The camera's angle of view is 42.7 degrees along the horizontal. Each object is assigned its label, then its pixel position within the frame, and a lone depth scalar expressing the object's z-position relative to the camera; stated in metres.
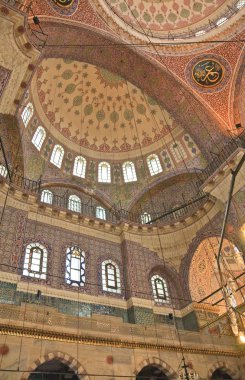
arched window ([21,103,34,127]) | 13.35
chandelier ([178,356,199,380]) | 7.91
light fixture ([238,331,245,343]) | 6.93
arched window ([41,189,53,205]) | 13.71
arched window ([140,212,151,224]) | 15.56
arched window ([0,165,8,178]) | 11.81
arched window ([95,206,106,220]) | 15.01
